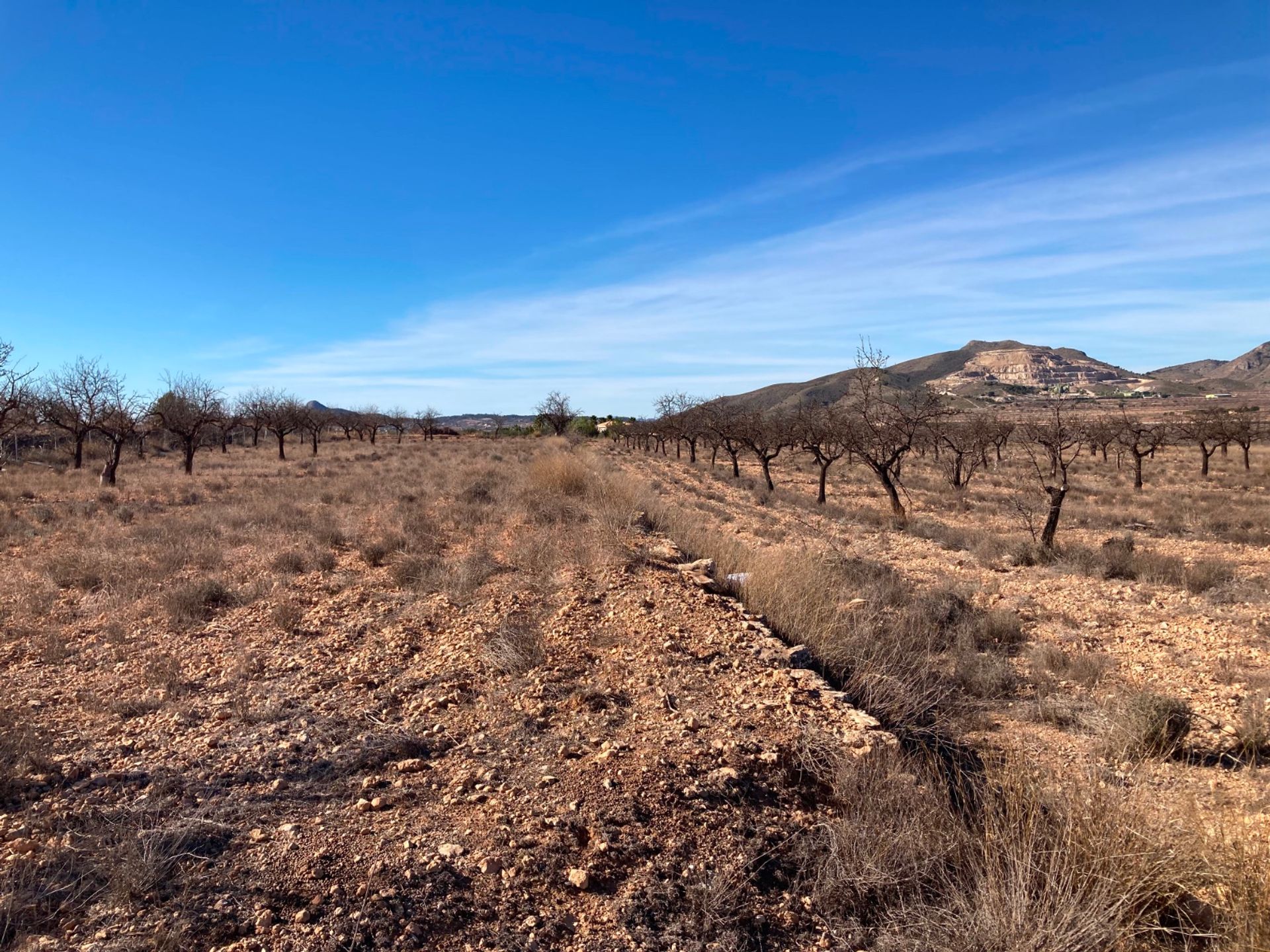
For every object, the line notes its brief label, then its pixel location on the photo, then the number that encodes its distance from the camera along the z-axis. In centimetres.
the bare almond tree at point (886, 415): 1670
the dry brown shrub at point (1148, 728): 521
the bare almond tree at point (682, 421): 3875
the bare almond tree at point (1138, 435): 2462
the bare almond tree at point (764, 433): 2695
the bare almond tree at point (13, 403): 1780
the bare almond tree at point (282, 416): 3812
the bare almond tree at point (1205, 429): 2902
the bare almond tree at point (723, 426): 3038
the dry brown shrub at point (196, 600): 740
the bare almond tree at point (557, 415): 6231
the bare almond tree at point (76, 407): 2545
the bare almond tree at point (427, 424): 6673
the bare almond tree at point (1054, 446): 1302
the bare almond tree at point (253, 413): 4150
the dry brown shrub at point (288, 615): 704
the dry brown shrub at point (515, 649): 558
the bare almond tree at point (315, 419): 4374
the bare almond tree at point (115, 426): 2252
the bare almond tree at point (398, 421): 6191
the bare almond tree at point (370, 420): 5607
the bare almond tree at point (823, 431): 2257
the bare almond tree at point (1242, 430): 2902
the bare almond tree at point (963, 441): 2545
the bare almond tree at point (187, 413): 2850
